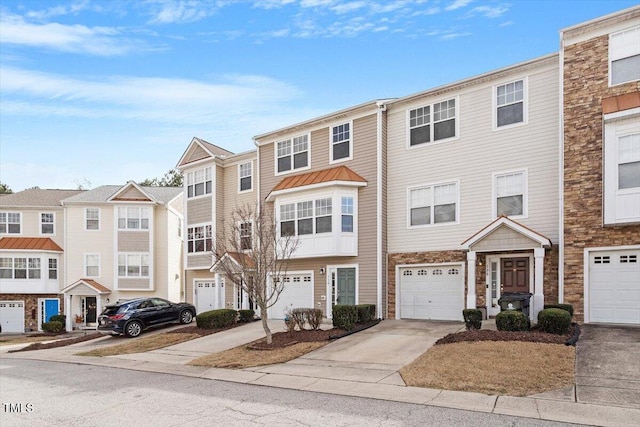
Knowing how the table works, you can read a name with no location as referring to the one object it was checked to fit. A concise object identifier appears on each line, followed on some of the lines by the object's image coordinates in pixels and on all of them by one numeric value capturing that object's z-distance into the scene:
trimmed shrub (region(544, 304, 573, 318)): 13.40
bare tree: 15.06
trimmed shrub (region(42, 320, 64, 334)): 27.92
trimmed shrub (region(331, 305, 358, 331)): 15.92
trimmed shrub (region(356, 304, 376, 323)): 16.88
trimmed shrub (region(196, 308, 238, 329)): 18.88
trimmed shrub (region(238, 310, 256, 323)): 20.25
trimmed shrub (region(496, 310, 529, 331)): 12.71
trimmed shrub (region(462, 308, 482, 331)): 13.96
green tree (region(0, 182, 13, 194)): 53.84
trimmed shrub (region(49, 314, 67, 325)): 29.62
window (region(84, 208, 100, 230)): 31.31
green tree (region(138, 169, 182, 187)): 55.32
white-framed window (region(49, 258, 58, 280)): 31.87
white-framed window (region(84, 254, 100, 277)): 30.81
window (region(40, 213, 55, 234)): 33.03
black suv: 19.80
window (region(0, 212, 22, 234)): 32.91
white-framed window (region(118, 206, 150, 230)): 30.64
